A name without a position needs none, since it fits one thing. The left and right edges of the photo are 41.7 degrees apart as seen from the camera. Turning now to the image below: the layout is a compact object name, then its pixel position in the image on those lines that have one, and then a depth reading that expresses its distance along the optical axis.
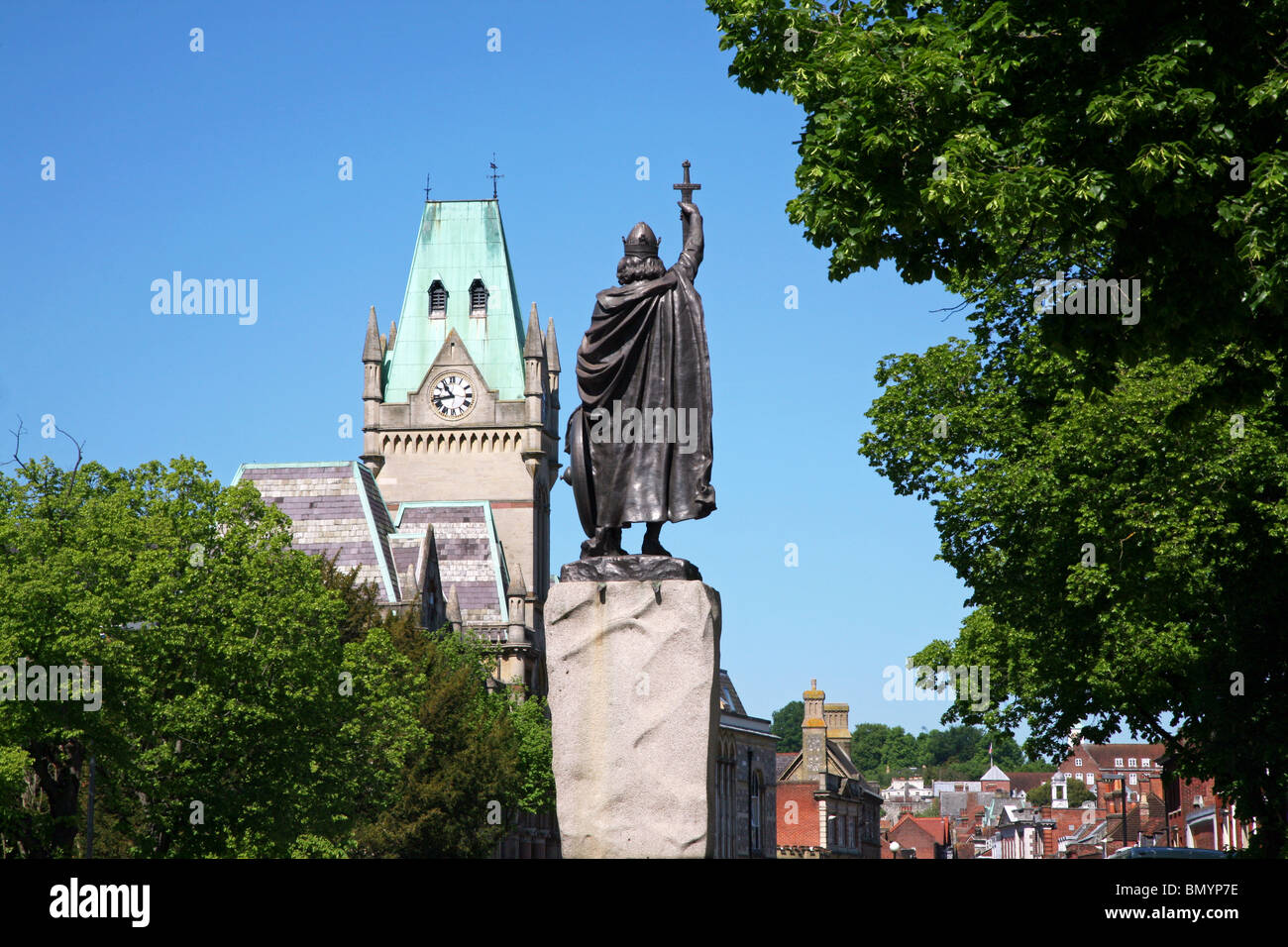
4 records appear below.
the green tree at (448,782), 55.75
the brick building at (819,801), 143.50
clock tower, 120.88
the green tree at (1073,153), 13.95
